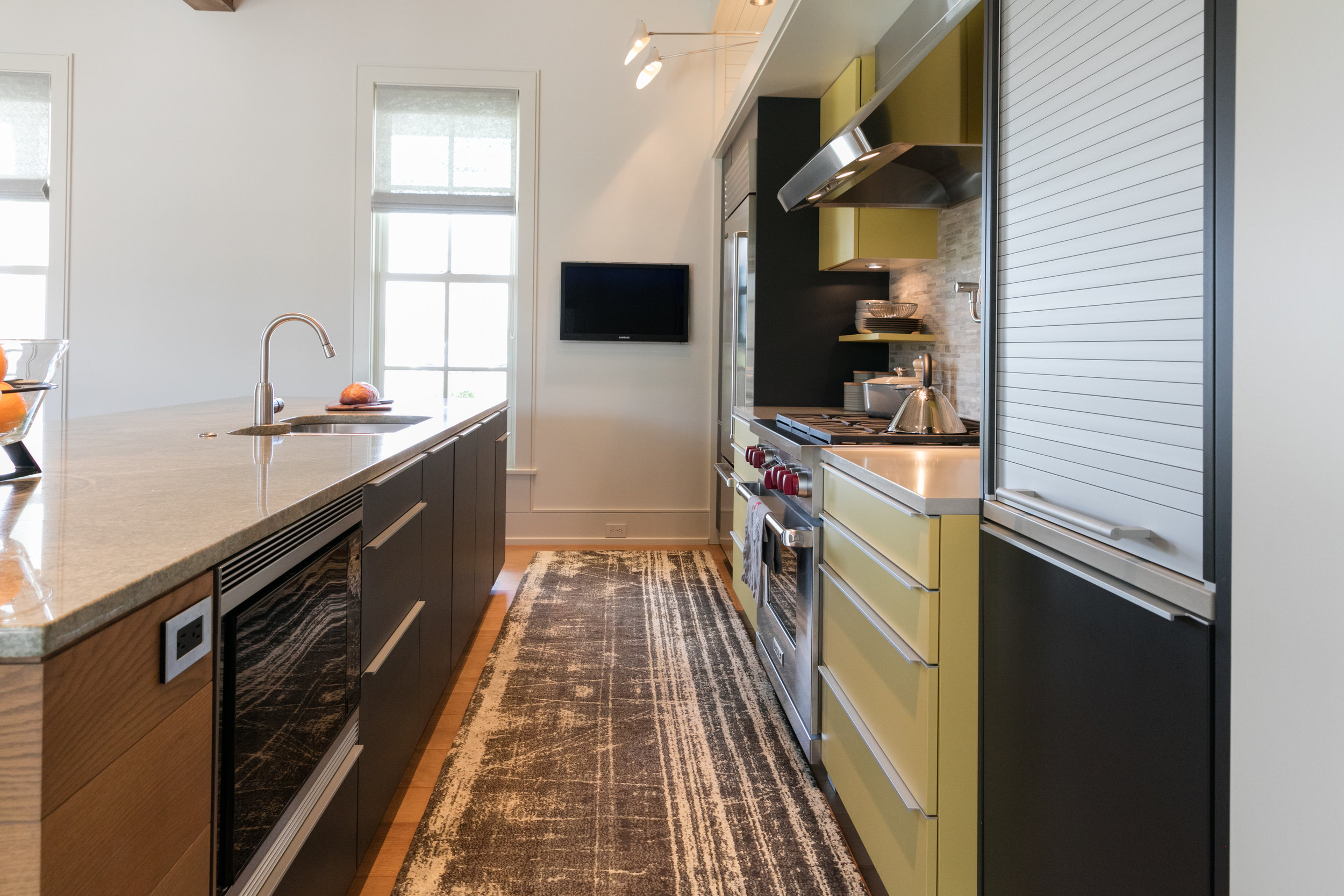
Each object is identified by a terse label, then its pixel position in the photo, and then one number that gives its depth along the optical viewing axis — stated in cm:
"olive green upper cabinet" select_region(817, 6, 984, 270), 209
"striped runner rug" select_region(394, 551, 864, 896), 175
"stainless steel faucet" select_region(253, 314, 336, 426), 250
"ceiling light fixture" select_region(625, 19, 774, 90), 379
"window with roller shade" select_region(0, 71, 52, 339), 484
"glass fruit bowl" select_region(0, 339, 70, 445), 131
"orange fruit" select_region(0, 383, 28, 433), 129
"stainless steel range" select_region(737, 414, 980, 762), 216
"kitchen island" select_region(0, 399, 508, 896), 70
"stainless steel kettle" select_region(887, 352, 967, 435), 238
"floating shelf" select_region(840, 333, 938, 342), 331
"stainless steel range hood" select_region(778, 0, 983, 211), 209
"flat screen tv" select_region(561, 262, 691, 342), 495
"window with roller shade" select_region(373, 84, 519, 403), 494
